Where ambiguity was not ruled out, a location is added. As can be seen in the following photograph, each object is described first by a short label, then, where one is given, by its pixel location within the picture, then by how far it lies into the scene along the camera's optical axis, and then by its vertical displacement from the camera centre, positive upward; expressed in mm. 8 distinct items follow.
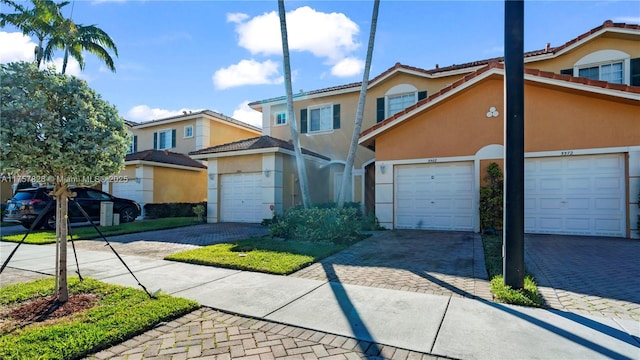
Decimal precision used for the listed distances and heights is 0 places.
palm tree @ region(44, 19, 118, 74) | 17453 +7876
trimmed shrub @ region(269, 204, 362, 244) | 9570 -1247
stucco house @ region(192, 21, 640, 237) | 9539 +1481
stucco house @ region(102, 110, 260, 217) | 17969 +1603
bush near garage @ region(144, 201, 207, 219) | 17797 -1469
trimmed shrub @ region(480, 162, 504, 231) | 10320 -464
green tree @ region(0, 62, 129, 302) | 3947 +652
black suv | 12414 -911
